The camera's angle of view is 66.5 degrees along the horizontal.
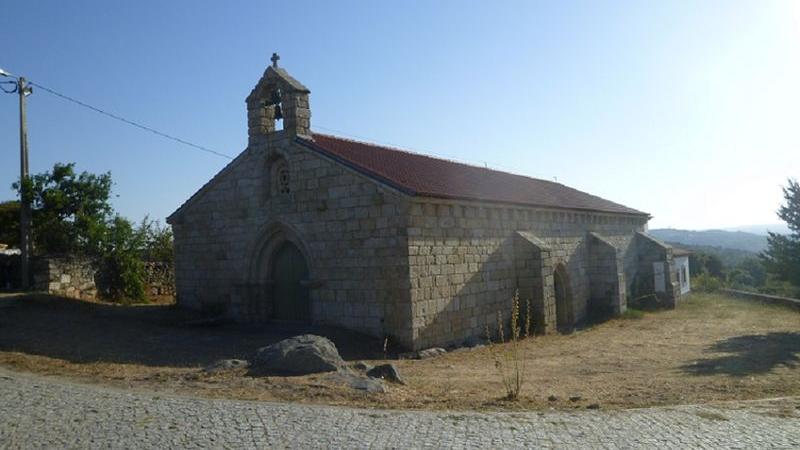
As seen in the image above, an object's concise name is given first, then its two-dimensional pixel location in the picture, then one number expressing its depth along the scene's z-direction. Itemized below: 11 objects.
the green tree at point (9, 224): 26.90
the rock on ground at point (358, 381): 8.44
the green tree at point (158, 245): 26.03
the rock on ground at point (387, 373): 9.47
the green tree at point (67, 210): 19.22
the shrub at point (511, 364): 8.28
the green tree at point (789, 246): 16.98
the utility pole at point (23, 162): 18.58
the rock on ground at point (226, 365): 9.59
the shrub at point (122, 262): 20.22
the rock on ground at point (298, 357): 9.36
